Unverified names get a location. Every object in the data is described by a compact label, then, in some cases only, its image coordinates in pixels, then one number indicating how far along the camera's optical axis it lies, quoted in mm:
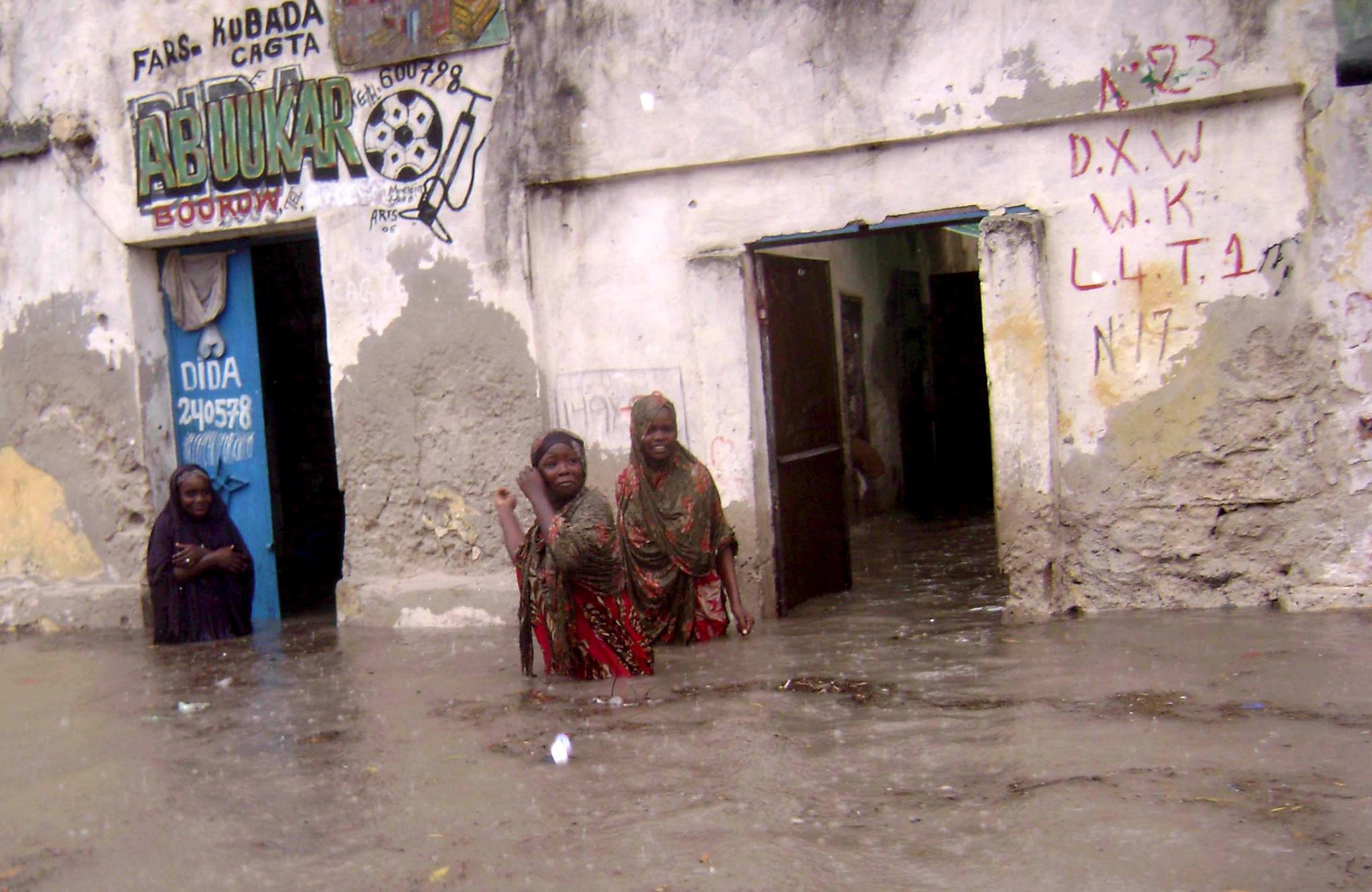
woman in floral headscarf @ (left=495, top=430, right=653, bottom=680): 5418
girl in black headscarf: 7559
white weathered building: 5957
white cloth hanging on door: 8328
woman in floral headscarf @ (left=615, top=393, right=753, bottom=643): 6434
